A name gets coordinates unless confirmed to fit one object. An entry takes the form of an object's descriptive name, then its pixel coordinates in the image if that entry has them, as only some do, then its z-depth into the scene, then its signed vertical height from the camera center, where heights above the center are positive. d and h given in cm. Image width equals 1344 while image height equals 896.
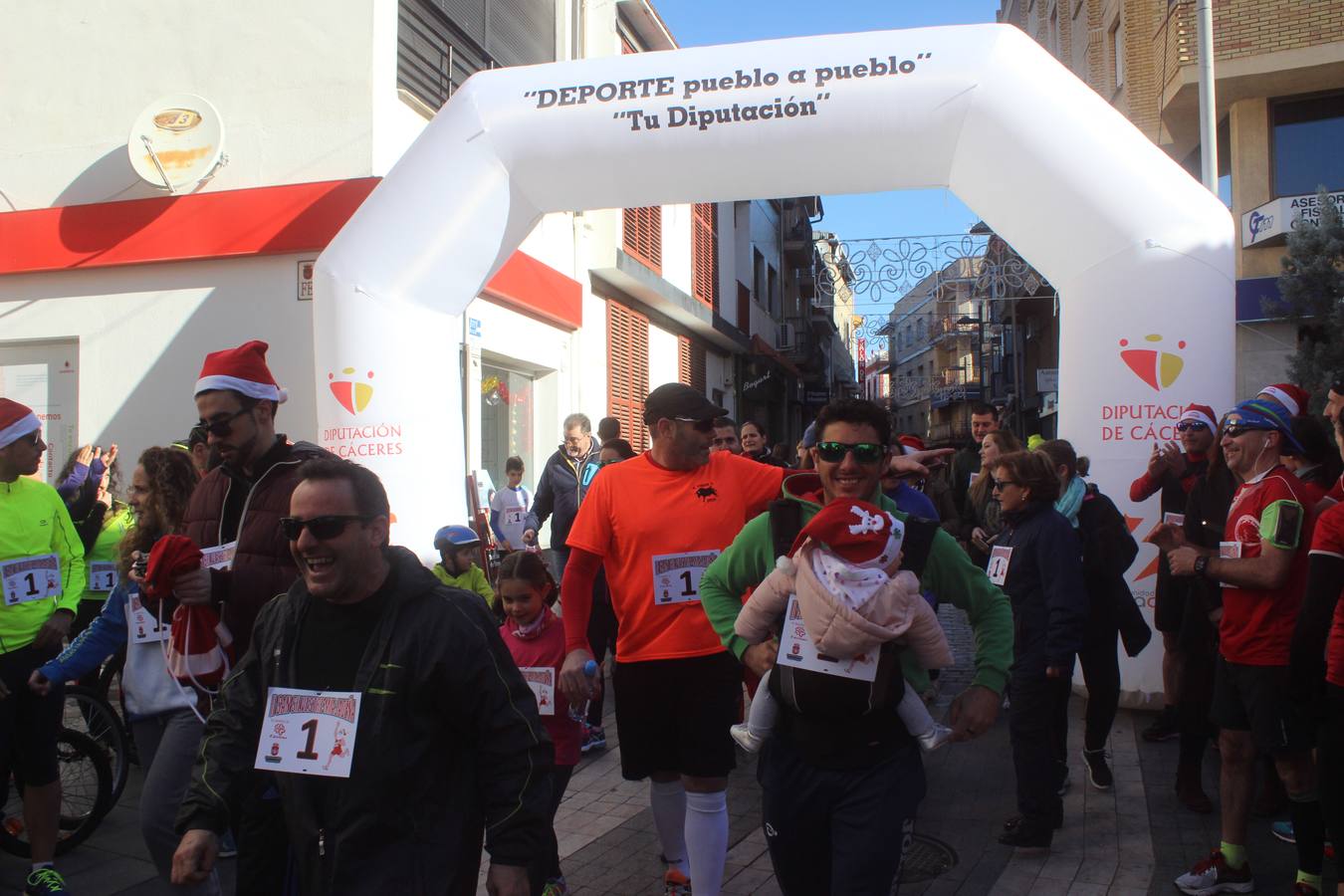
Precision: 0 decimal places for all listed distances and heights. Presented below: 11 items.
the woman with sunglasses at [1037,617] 452 -75
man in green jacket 270 -79
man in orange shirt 381 -60
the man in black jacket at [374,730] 228 -62
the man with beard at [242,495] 311 -10
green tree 1302 +213
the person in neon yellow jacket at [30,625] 409 -66
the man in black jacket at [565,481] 766 -18
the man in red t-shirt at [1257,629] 375 -68
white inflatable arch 695 +202
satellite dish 980 +308
